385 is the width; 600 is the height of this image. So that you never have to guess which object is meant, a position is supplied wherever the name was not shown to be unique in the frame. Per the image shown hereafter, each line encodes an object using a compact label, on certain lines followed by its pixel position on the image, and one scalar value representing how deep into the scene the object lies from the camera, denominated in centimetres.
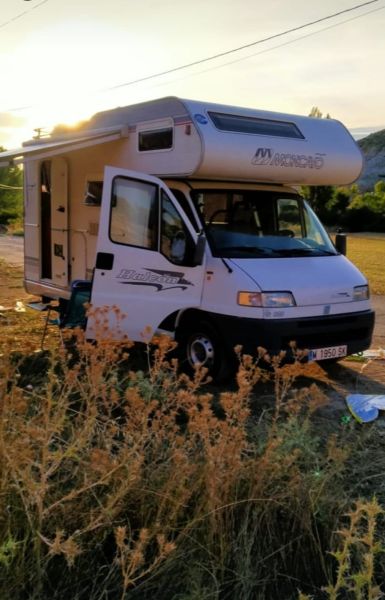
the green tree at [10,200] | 4549
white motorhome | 614
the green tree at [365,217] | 4356
